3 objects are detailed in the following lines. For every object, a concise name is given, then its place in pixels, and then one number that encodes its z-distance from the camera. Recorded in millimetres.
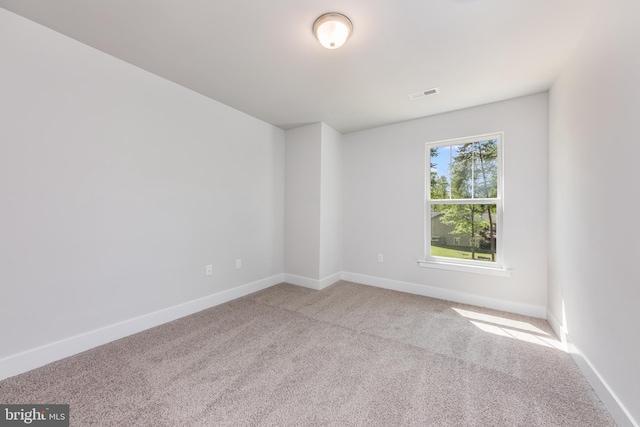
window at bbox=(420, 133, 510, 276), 3124
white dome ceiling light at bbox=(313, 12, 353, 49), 1724
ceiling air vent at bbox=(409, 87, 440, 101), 2725
